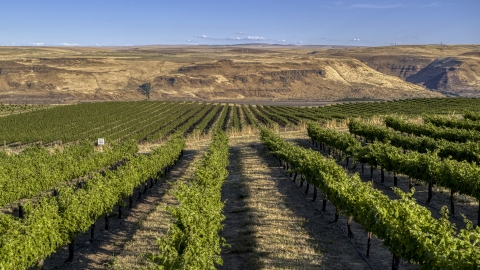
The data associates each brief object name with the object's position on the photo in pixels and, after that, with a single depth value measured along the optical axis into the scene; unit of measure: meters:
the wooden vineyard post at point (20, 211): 23.05
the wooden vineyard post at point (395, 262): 13.54
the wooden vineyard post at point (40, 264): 14.70
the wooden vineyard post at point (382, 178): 27.06
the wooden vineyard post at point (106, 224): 21.12
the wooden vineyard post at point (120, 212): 22.78
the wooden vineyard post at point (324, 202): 21.62
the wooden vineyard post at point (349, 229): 18.03
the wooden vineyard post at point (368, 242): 15.94
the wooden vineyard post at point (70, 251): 17.22
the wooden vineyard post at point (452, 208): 20.02
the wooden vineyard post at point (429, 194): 21.95
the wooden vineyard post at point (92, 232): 19.47
